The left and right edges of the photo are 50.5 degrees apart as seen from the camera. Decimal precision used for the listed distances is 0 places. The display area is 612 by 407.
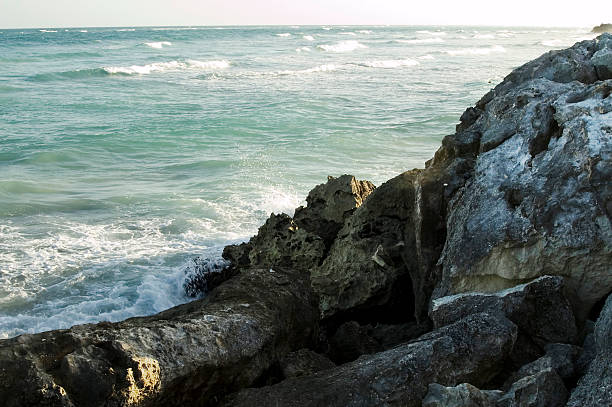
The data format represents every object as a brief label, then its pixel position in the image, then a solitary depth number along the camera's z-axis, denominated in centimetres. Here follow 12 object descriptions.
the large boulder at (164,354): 371
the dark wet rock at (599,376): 327
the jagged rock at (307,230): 718
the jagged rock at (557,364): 379
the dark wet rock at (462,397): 341
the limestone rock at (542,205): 441
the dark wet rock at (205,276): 791
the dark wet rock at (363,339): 531
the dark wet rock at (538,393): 346
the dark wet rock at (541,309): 426
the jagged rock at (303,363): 462
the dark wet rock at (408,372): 373
